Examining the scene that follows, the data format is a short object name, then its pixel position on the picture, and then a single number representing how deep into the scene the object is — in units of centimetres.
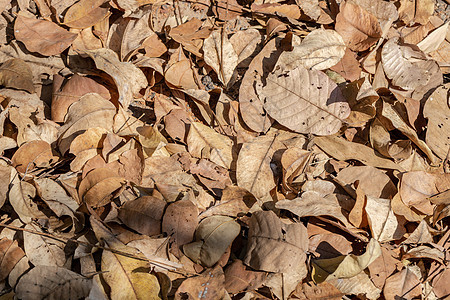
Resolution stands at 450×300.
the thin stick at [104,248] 111
